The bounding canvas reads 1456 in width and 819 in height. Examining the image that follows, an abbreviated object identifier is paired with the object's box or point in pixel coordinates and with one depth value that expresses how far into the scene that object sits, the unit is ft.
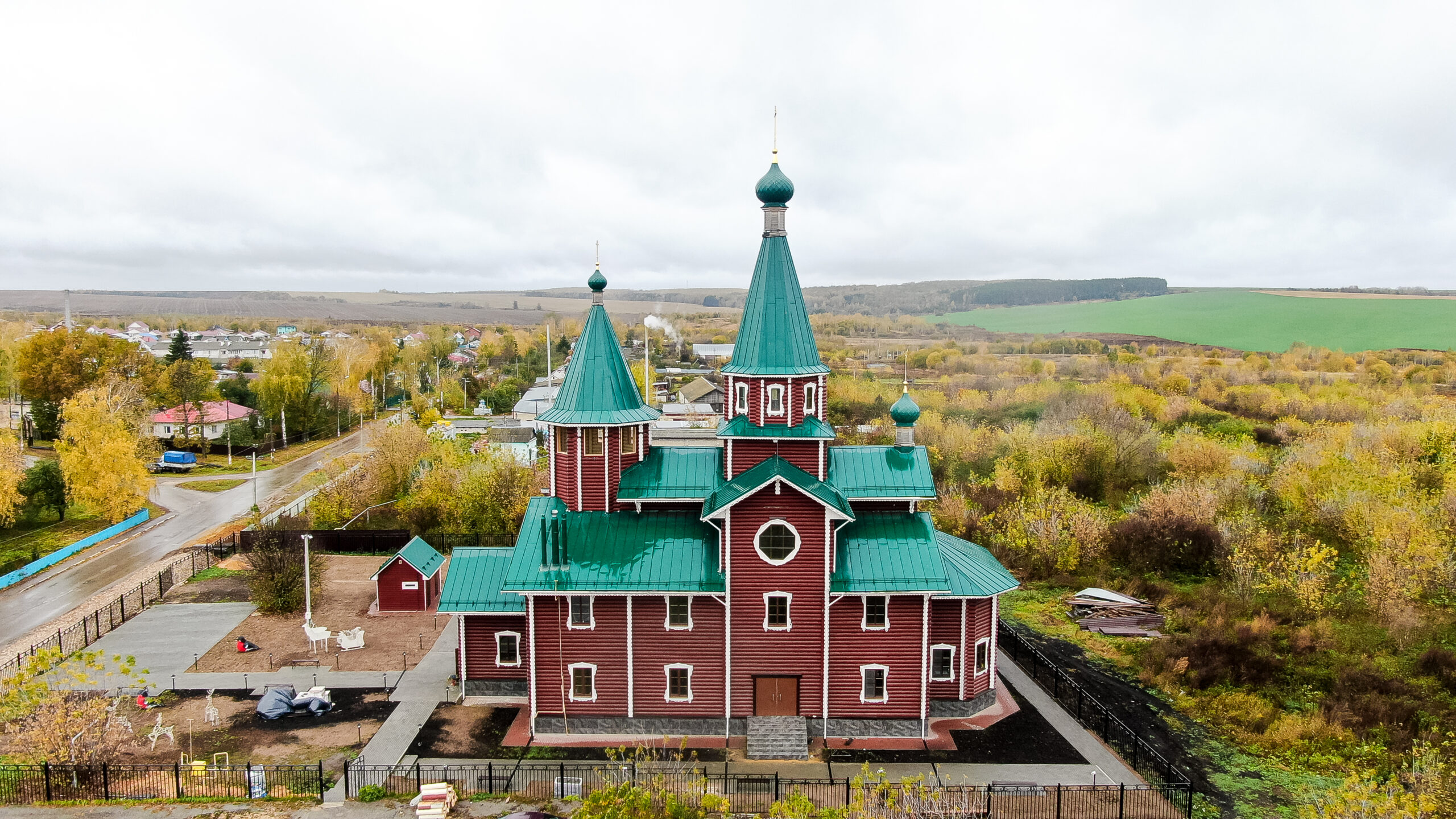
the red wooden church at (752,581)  62.75
